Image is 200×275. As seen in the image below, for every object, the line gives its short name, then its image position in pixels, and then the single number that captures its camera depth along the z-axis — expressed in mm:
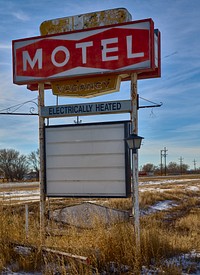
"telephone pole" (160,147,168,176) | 98731
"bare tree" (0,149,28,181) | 77062
